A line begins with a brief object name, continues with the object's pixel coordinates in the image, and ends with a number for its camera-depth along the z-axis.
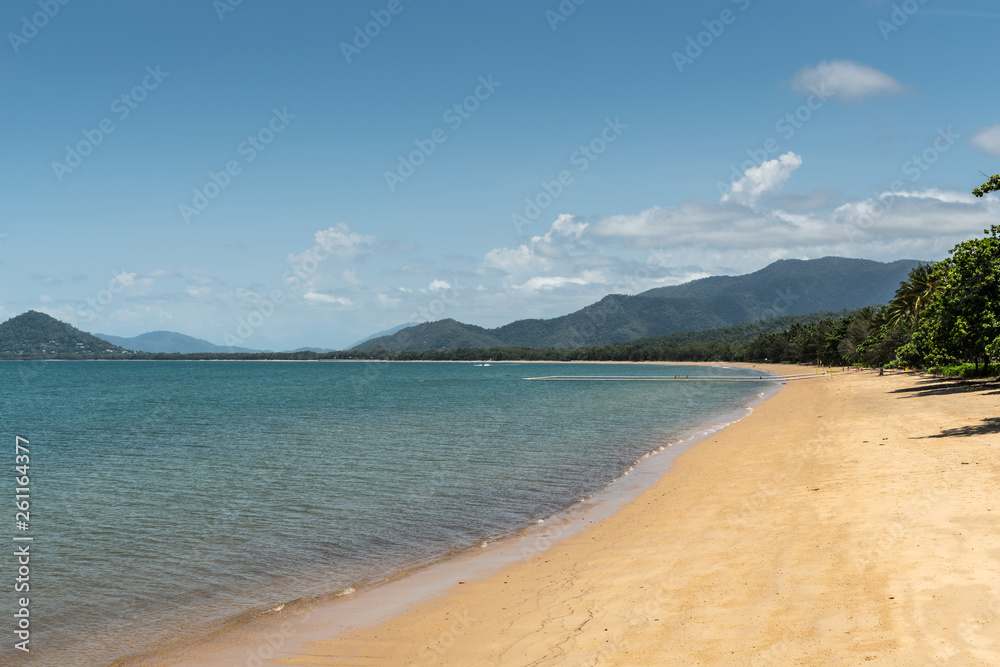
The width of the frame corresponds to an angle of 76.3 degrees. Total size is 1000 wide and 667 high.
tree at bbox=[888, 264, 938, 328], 51.78
